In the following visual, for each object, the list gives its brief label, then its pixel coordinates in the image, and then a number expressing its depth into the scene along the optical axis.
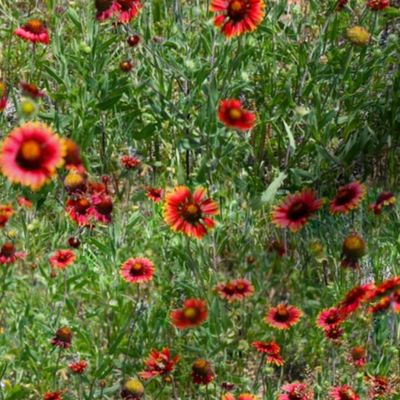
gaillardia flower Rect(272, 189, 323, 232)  3.94
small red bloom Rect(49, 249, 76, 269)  4.22
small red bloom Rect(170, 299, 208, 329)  3.75
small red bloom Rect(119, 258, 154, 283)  4.11
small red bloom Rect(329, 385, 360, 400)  3.68
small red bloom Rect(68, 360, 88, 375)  3.85
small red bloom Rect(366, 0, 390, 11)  5.59
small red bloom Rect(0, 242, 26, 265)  4.05
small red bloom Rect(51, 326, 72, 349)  3.88
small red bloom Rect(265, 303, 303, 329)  3.91
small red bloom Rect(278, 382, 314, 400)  3.74
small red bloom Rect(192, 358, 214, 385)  3.63
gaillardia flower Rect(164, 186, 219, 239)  3.90
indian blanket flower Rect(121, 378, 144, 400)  3.64
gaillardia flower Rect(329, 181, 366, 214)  4.22
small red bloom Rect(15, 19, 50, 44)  5.59
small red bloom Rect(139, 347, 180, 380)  3.75
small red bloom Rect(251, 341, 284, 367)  3.81
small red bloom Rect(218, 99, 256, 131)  4.19
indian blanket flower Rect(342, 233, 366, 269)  3.83
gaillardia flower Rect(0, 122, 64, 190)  3.00
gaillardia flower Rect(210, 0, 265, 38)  4.66
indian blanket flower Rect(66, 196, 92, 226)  4.52
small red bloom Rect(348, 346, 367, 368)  3.78
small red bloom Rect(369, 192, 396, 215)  4.46
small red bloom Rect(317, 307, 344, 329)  3.91
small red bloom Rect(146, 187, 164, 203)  4.90
